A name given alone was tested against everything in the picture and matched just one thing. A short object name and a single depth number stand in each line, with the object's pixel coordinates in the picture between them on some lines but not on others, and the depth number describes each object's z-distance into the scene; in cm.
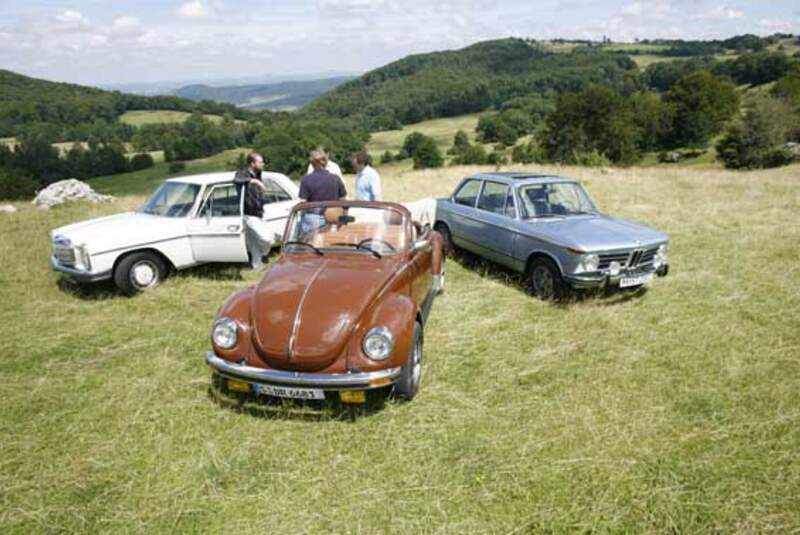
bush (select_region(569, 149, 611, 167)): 3334
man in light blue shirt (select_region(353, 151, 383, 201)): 829
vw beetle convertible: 413
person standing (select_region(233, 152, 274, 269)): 798
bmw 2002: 680
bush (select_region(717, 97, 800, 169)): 4012
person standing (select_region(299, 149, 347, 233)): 775
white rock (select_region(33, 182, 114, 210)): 1683
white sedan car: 742
